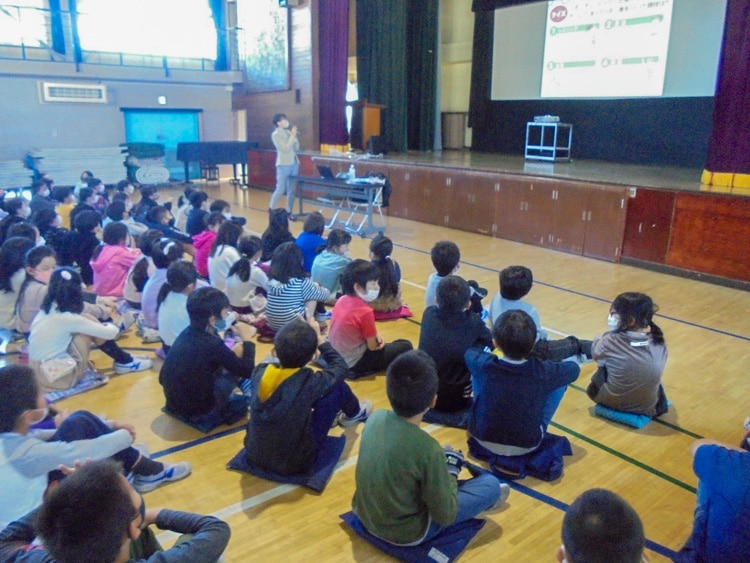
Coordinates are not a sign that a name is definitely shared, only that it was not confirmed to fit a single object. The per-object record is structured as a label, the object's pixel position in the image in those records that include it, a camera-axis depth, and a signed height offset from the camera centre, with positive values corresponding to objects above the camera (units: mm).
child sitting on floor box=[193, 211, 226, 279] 4828 -852
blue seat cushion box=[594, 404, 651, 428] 2926 -1364
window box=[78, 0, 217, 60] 11649 +2300
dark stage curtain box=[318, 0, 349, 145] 10688 +1342
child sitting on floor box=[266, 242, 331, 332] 3734 -930
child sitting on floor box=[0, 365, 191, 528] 1734 -955
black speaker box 10289 -45
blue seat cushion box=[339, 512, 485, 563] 1943 -1348
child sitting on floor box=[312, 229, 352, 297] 4297 -881
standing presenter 8531 -316
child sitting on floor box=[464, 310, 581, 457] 2314 -971
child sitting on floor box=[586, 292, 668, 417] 2775 -1008
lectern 11180 +366
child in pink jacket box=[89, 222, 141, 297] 4285 -902
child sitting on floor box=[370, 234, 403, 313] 4008 -986
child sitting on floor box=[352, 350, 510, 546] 1788 -999
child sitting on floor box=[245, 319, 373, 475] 2242 -1026
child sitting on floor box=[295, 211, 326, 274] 4867 -812
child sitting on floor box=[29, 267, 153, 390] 2941 -958
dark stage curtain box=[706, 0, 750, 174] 5801 +462
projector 10048 +415
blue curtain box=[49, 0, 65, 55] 11164 +2087
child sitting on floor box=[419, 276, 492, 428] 2775 -932
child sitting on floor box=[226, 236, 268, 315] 4031 -964
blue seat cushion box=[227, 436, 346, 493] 2381 -1354
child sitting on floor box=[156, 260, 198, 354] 3260 -892
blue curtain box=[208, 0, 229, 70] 13023 +2393
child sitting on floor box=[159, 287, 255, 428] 2688 -1060
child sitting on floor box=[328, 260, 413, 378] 3195 -1032
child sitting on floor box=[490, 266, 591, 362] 2807 -893
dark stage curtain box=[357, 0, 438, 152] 11562 +1739
